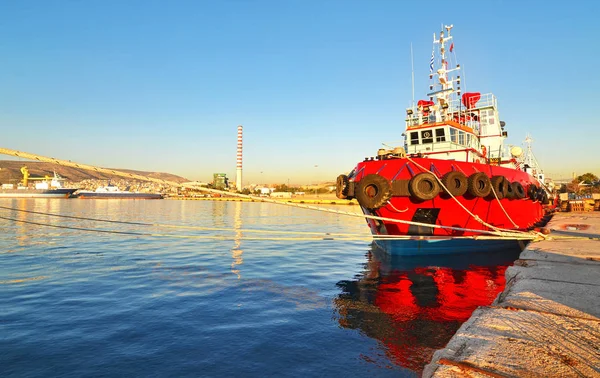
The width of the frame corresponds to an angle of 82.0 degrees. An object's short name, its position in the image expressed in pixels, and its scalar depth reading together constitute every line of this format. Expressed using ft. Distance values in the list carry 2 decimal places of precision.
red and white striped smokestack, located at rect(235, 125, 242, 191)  495.00
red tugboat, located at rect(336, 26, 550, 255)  45.62
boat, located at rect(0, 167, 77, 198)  383.86
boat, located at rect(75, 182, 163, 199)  426.22
